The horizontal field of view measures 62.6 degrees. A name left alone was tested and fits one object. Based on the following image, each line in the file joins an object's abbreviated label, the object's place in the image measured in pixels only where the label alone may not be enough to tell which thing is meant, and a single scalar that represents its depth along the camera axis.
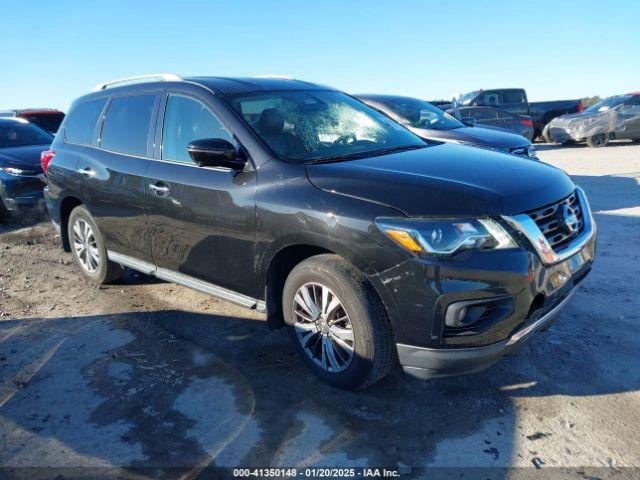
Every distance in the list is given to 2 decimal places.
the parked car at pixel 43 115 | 12.59
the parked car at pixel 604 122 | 15.50
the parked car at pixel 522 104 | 18.89
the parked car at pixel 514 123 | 13.17
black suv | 2.63
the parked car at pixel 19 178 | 7.94
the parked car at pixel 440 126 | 7.03
